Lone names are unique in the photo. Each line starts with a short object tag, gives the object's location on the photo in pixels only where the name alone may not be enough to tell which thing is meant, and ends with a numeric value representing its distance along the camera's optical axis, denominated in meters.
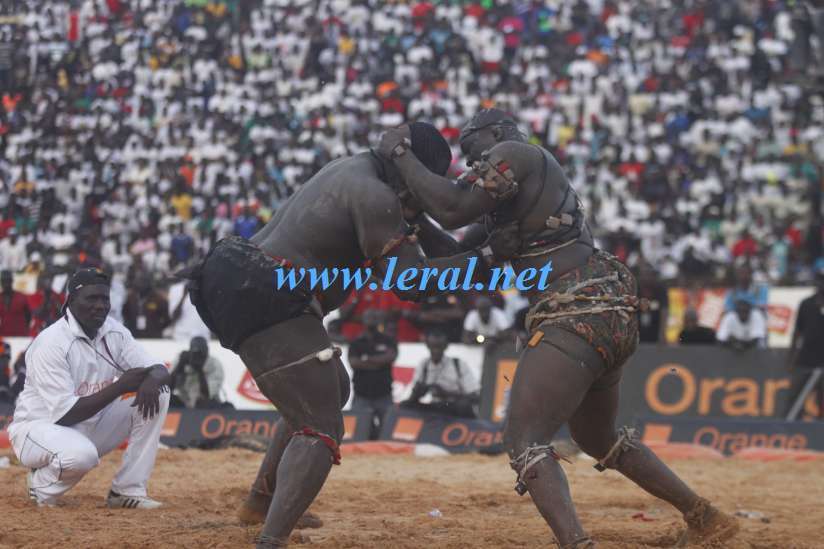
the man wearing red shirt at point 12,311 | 16.33
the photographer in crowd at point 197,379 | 13.31
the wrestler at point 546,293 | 6.13
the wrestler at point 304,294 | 6.09
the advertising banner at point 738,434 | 12.91
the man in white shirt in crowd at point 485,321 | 14.84
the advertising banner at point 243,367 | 13.86
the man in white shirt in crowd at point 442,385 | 13.16
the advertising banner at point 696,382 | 13.75
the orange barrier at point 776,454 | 12.24
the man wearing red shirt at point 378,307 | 16.12
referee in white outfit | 8.06
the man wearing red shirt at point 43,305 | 15.55
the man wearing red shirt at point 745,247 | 21.73
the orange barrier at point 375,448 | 12.47
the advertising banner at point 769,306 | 17.81
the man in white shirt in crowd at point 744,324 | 14.63
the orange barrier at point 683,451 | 12.27
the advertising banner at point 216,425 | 12.85
